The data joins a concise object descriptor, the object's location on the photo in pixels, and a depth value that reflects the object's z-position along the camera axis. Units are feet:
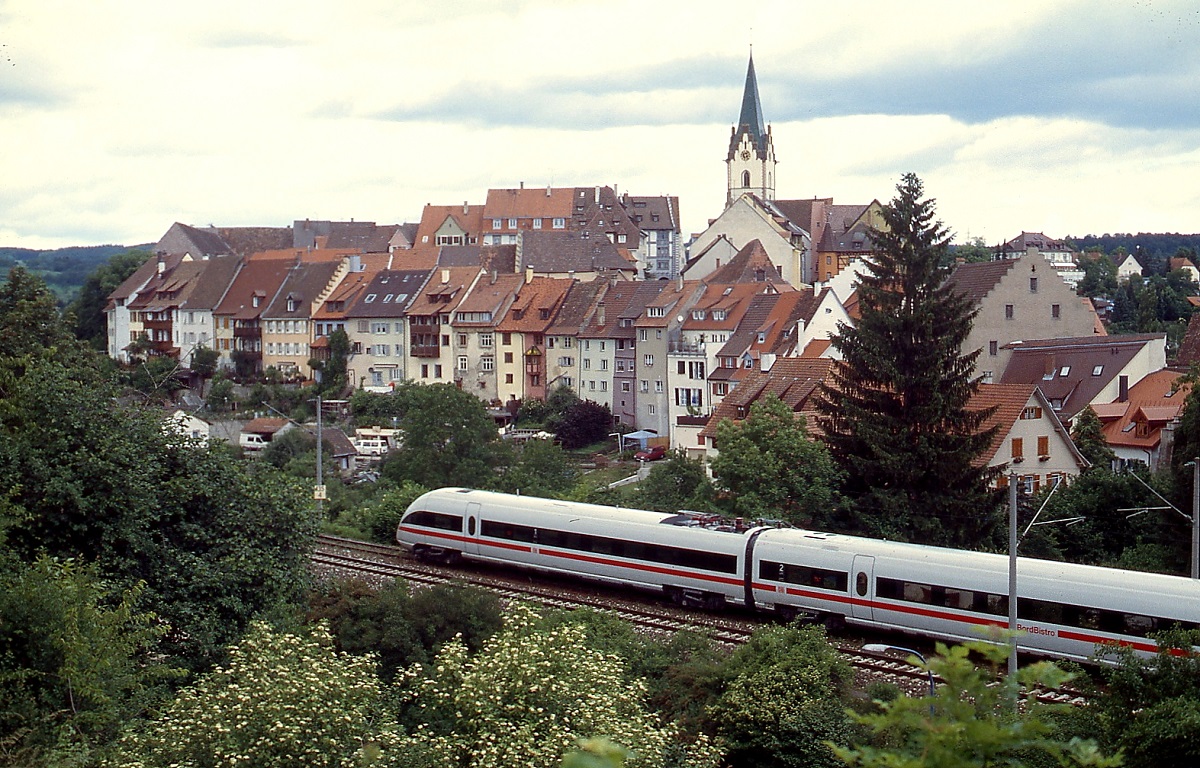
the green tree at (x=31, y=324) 140.26
